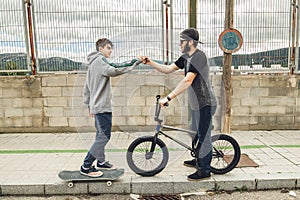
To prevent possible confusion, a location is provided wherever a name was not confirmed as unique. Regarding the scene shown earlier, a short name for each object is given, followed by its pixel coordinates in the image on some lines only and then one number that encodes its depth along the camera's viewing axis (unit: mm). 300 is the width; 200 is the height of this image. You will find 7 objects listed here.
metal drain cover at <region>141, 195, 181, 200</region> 3145
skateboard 3211
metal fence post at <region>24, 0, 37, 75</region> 5403
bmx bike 3320
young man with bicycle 3029
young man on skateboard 3016
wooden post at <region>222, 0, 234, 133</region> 5098
